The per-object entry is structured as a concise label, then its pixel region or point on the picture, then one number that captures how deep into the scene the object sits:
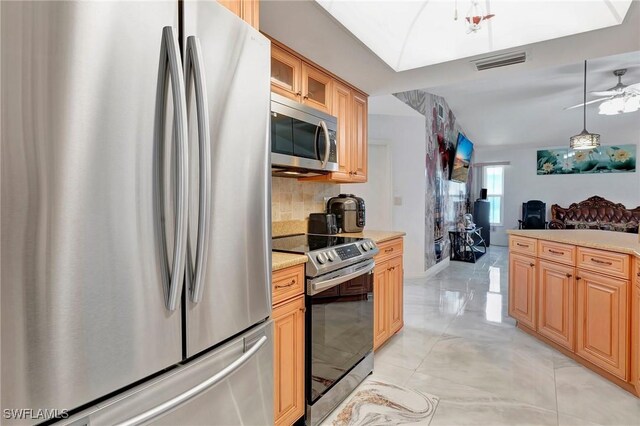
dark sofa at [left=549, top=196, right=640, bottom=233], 6.71
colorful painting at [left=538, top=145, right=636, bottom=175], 7.36
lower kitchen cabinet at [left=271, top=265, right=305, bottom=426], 1.53
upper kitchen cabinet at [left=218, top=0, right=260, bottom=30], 1.23
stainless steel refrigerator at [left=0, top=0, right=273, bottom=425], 0.62
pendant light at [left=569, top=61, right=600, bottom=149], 4.57
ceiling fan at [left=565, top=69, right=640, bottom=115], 4.09
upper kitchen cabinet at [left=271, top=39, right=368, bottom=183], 2.14
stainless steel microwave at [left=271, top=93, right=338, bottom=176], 1.94
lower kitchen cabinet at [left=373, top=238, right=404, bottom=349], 2.52
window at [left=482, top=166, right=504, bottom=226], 8.97
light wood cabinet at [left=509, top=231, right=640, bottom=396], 2.05
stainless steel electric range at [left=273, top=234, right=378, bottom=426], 1.72
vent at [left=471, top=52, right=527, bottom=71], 2.23
